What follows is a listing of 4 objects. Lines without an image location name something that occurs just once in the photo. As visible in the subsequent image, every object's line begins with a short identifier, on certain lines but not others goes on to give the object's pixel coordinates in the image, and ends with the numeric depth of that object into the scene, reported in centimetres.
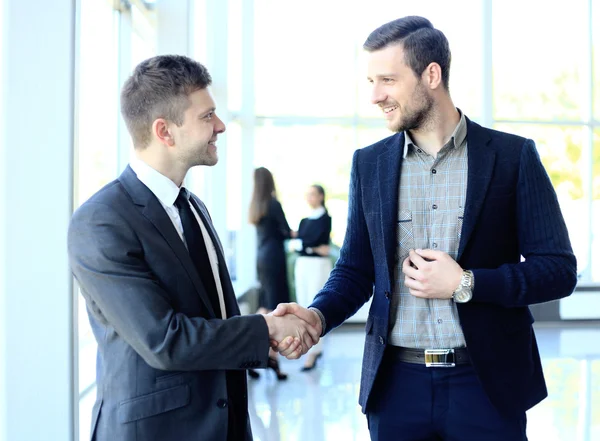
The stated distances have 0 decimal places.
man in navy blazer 171
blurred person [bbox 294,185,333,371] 633
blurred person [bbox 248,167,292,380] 582
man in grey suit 149
